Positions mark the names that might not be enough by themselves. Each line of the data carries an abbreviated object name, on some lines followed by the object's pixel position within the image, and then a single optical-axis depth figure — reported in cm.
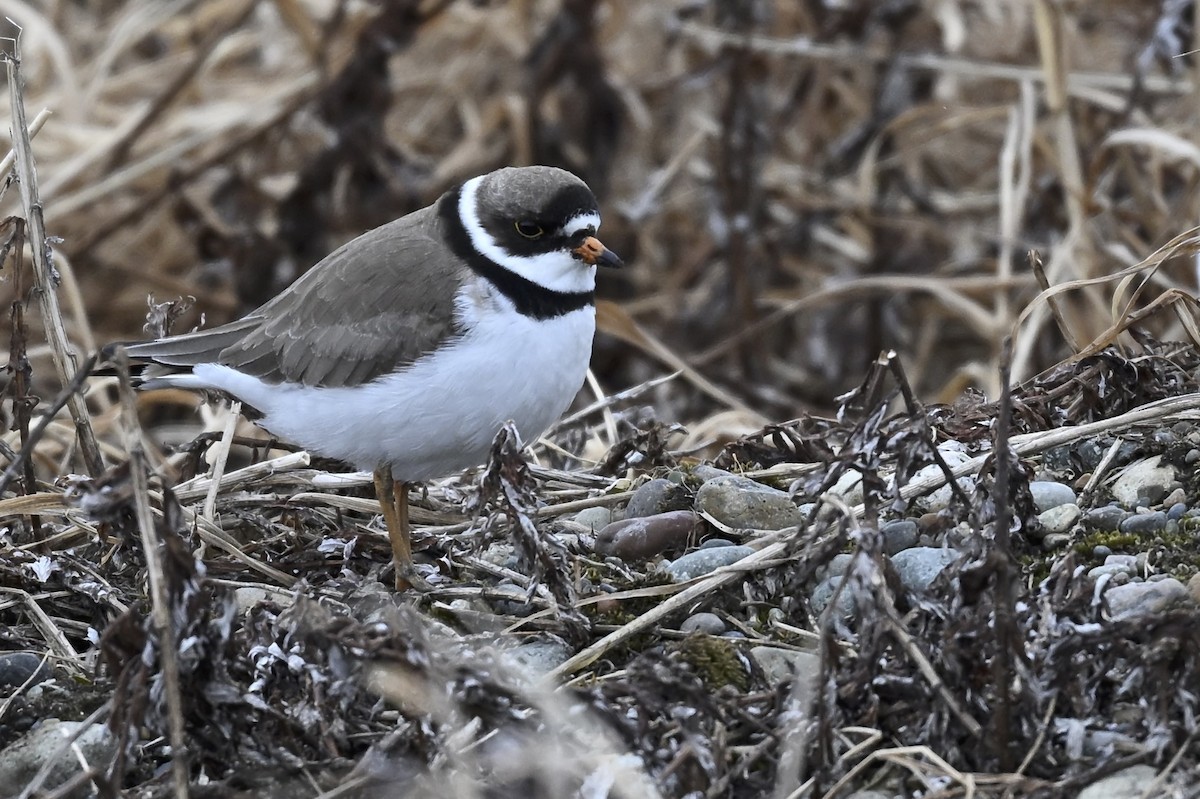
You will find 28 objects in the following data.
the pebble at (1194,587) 567
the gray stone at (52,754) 566
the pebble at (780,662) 582
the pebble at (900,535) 667
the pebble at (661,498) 752
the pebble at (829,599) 632
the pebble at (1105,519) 661
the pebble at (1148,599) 566
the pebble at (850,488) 724
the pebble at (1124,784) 487
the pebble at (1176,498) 670
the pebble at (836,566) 657
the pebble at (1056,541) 653
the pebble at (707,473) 775
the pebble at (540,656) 618
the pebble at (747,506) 726
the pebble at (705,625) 637
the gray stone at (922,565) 621
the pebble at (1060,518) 662
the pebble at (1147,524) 648
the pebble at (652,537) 717
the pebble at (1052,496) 684
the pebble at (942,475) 702
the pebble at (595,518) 773
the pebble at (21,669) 631
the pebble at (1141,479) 684
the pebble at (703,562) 677
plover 723
